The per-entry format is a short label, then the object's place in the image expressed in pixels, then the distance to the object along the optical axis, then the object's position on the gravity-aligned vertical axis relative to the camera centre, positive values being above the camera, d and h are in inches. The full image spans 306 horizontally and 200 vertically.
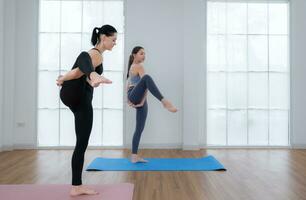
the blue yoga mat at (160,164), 132.6 -29.7
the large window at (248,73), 204.5 +19.6
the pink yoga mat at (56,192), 89.1 -28.7
